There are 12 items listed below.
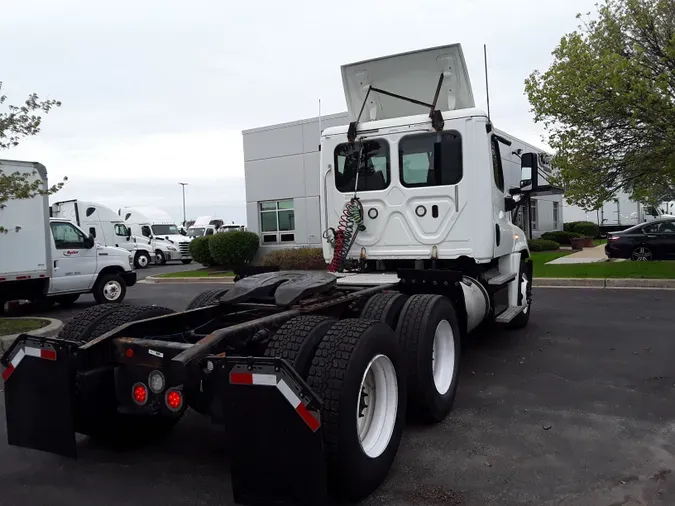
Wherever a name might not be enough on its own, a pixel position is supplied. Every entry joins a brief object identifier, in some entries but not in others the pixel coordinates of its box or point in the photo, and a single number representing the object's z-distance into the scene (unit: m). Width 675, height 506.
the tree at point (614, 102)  12.38
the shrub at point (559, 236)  31.44
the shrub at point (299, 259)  20.00
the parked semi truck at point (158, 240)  30.14
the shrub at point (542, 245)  26.23
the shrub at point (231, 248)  21.36
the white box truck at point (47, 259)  10.51
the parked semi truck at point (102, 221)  23.61
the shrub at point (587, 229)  35.12
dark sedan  18.62
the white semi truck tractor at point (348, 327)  2.97
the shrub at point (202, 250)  22.08
